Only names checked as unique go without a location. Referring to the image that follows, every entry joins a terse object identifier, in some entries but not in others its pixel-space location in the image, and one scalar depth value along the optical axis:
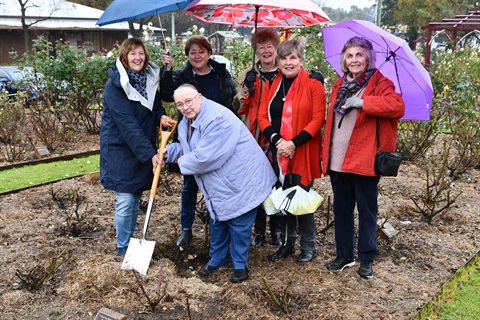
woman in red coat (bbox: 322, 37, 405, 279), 3.43
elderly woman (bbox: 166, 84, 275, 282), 3.50
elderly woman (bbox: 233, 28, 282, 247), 3.94
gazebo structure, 18.25
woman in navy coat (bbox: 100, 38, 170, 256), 3.71
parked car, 9.23
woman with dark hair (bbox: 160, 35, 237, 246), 4.01
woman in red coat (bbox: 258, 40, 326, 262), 3.69
